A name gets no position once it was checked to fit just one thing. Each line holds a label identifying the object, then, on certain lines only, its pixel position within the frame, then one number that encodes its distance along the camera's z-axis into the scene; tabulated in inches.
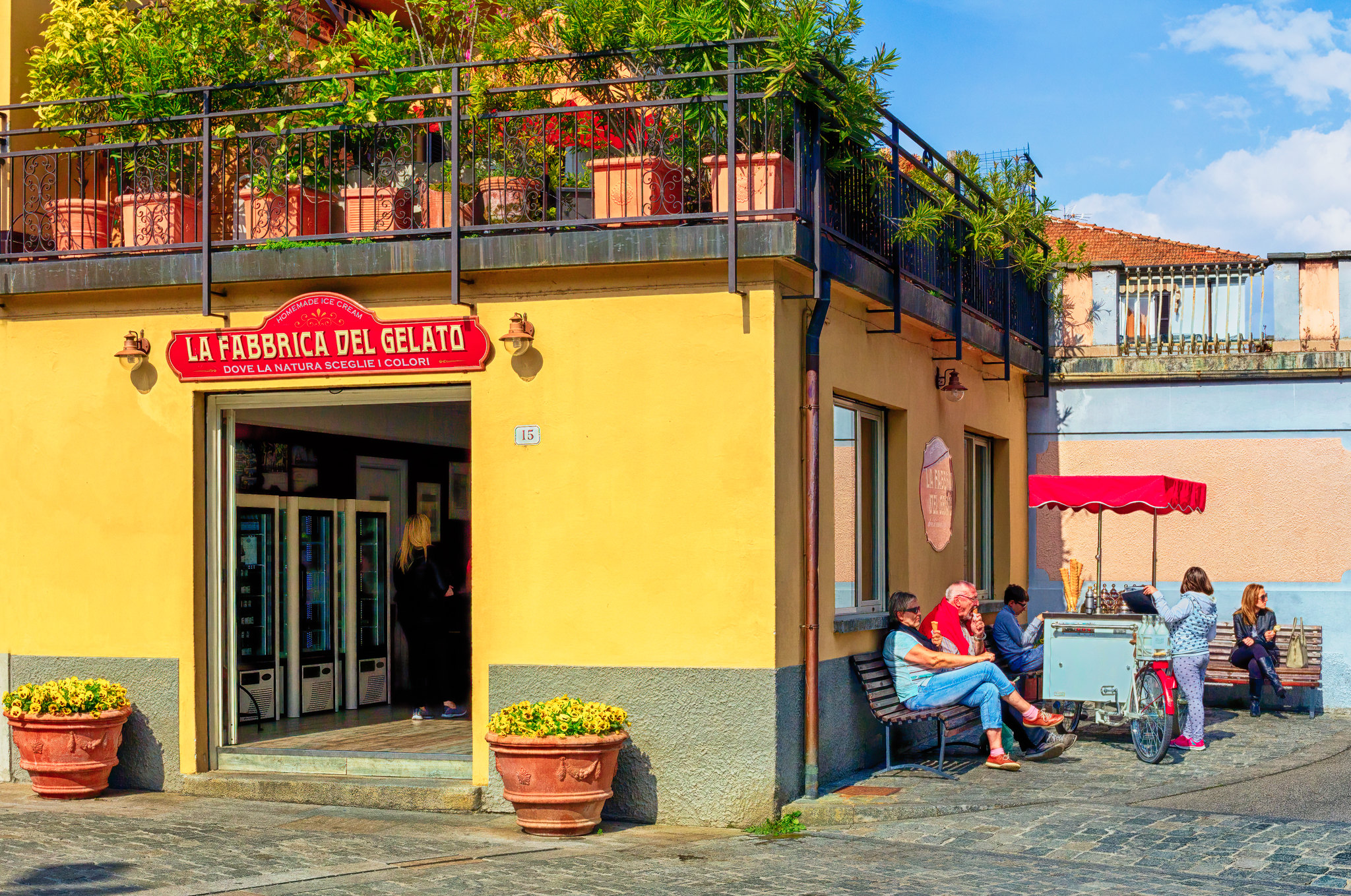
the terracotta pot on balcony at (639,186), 389.4
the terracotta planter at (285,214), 415.2
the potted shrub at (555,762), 349.1
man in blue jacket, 496.4
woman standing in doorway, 524.7
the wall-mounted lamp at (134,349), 410.9
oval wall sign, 490.0
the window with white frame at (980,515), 577.6
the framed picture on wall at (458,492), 612.7
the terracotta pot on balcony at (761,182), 378.0
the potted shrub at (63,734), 392.5
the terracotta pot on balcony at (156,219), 421.4
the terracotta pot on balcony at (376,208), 409.1
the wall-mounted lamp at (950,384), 514.0
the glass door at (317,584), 523.2
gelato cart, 453.7
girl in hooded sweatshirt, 478.6
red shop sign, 390.9
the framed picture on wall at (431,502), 591.5
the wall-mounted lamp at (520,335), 381.7
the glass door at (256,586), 491.5
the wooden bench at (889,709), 414.9
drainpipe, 380.2
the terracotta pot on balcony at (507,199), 399.2
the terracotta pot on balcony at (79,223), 432.1
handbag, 571.2
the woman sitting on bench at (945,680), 420.8
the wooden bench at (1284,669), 571.5
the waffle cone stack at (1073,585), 510.9
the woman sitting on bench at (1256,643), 568.7
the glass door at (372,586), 552.4
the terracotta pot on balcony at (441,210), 413.4
